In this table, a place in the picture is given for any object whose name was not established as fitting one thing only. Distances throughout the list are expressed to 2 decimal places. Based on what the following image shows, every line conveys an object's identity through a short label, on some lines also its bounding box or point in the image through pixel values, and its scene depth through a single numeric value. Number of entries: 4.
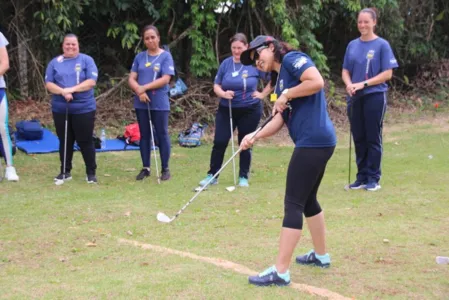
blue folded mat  9.45
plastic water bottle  9.90
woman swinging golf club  3.95
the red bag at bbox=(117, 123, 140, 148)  10.06
